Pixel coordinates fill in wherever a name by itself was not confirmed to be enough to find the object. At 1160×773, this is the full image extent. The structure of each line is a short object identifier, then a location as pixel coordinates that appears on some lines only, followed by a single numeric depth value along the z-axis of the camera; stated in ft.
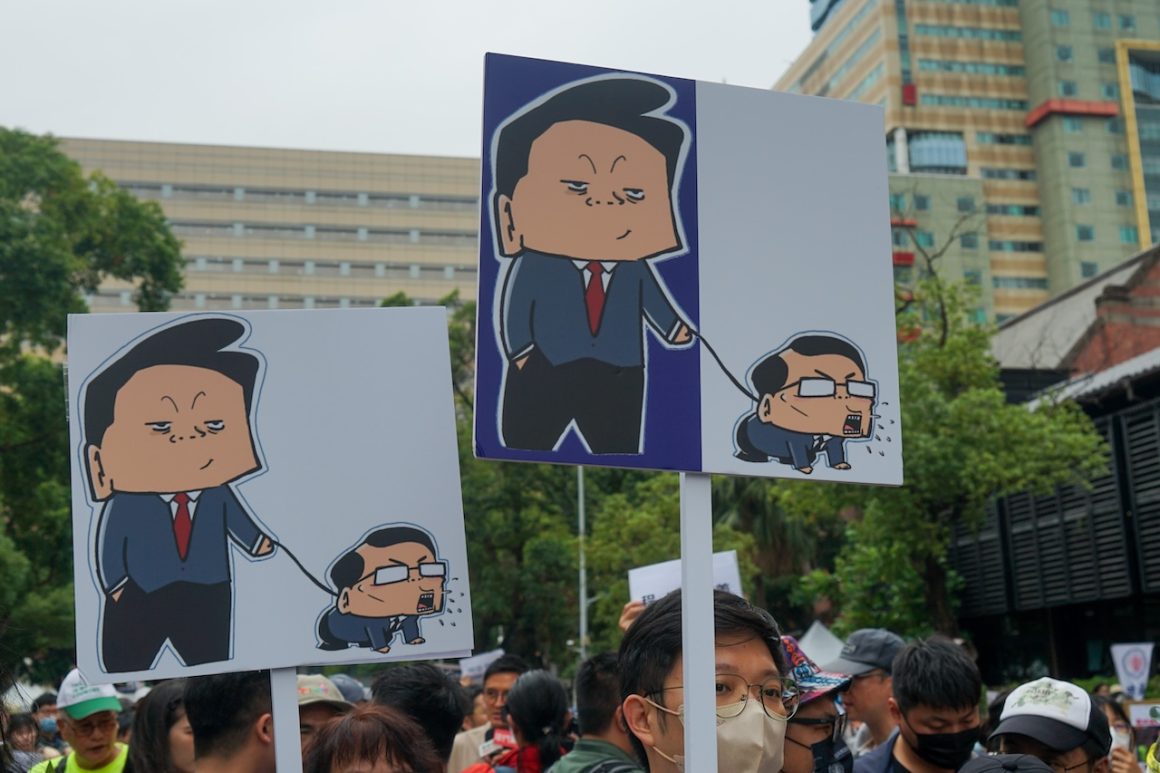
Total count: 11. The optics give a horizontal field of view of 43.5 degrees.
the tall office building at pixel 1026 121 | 277.03
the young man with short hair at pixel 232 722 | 12.69
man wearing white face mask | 10.39
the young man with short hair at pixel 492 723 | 25.54
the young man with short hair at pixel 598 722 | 16.02
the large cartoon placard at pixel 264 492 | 12.21
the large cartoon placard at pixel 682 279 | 10.77
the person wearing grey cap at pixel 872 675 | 18.94
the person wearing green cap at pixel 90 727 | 20.27
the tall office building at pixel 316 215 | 298.15
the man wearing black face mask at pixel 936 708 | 15.19
